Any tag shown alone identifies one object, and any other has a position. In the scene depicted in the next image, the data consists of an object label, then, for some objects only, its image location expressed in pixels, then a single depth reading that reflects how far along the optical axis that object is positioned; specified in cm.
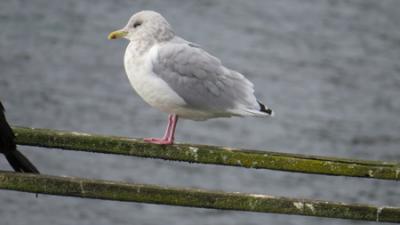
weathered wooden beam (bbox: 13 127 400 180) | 1224
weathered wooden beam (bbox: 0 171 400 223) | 1160
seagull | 1270
